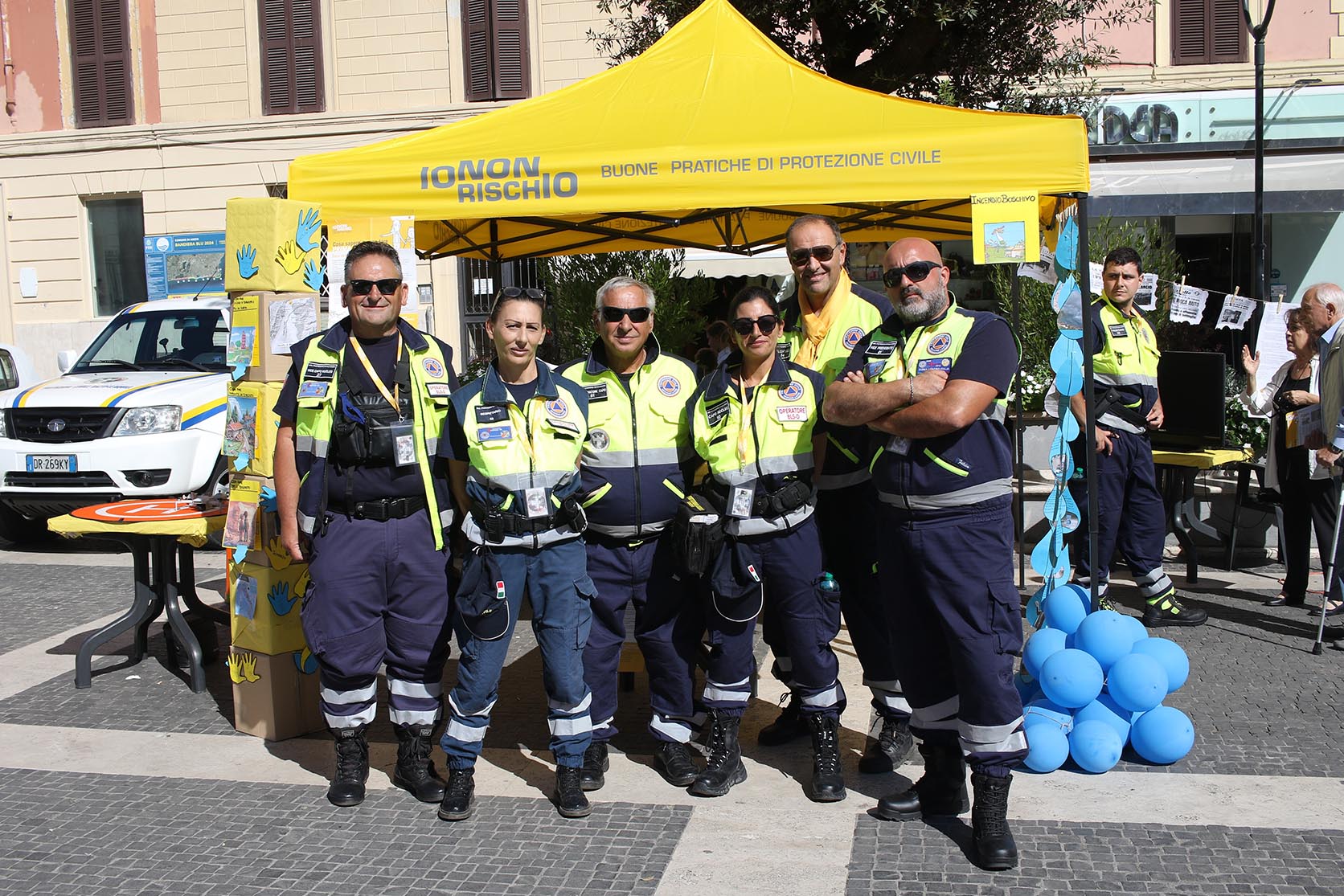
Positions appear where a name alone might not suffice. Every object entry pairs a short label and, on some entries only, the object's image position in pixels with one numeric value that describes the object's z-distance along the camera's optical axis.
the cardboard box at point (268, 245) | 5.14
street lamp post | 10.94
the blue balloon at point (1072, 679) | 4.77
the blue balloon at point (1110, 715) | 4.83
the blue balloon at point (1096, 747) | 4.68
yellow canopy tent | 5.21
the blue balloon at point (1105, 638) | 4.95
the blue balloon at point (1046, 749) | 4.71
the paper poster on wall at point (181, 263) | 19.42
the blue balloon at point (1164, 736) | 4.75
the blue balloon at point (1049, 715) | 4.81
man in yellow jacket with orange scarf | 4.75
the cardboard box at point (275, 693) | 5.27
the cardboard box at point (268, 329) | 5.16
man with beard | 4.01
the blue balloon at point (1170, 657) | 5.06
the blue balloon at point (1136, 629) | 5.04
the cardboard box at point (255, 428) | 5.18
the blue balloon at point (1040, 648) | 5.04
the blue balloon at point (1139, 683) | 4.79
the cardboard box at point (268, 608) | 5.24
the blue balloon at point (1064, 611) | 5.31
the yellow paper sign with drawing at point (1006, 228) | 5.14
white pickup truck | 9.58
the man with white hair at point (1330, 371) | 6.54
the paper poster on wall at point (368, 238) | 5.64
